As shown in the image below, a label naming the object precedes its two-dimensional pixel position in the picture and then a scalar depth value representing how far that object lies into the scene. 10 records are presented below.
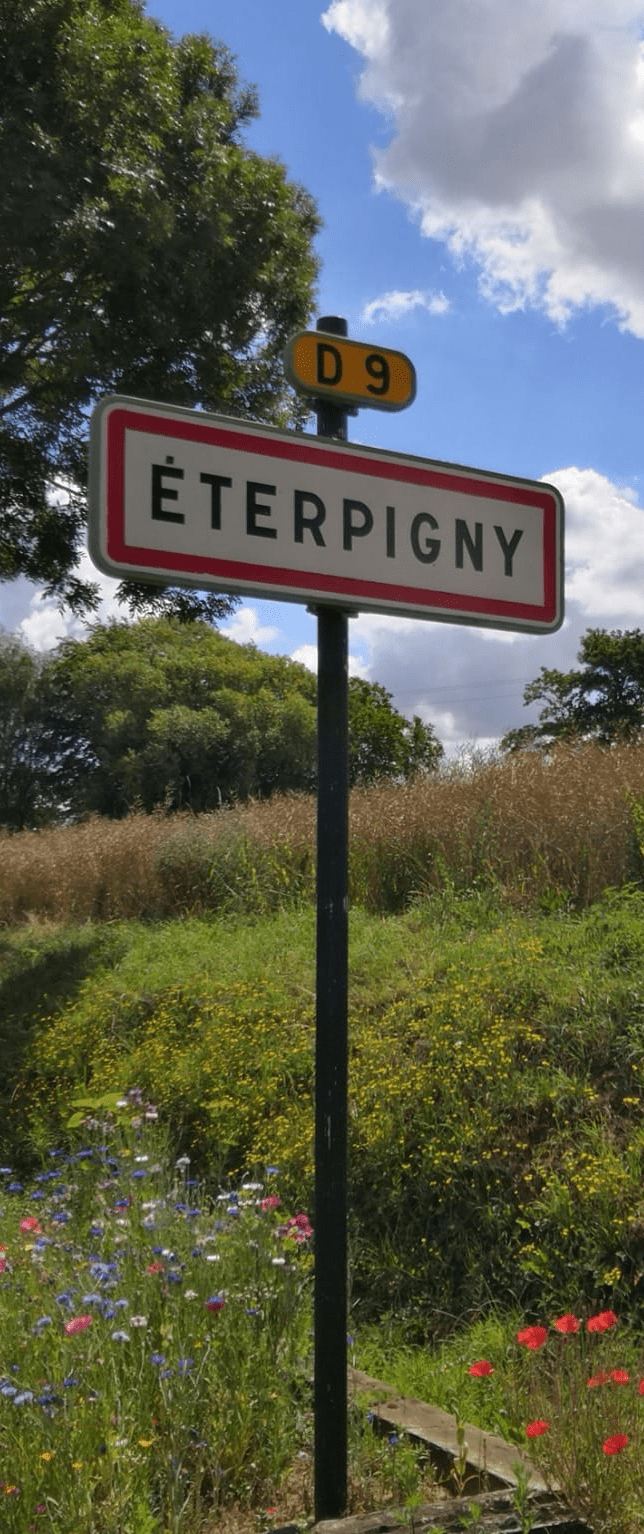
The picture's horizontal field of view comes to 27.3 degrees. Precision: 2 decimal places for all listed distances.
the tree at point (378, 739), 48.56
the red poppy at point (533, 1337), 3.05
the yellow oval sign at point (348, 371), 2.77
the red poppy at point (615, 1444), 2.61
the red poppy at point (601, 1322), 3.13
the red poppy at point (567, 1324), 3.16
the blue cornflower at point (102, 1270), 3.41
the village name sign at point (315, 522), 2.52
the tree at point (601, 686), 50.59
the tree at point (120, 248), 12.11
